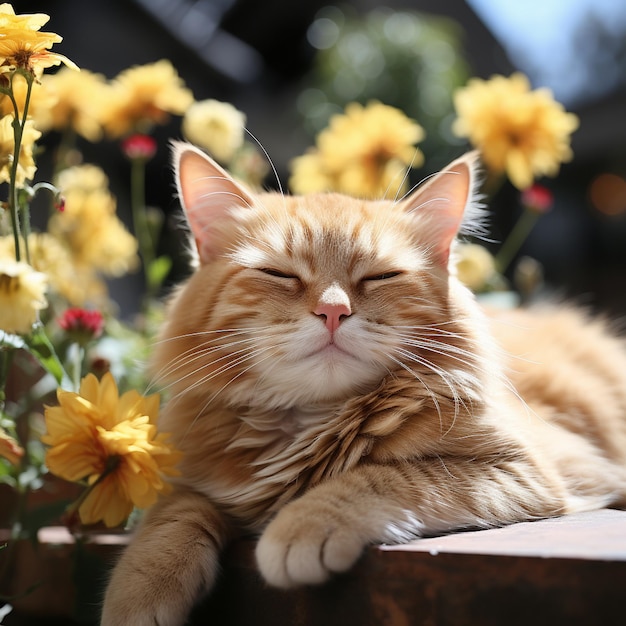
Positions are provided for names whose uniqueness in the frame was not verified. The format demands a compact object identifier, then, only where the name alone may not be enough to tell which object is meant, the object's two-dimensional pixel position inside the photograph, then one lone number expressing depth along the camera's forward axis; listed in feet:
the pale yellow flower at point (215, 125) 2.42
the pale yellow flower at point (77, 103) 2.40
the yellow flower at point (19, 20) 1.74
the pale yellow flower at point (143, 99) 2.39
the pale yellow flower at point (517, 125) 2.44
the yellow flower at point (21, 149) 1.88
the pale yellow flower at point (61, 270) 2.17
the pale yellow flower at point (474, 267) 2.53
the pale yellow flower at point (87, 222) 2.51
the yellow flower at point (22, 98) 1.88
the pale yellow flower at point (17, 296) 1.72
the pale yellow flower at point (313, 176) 2.65
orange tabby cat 1.74
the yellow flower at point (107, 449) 1.80
